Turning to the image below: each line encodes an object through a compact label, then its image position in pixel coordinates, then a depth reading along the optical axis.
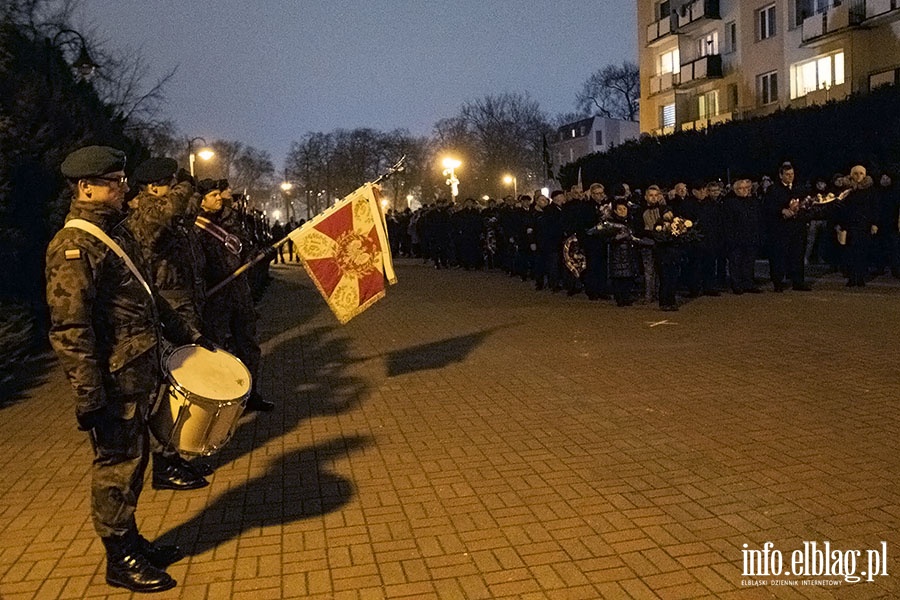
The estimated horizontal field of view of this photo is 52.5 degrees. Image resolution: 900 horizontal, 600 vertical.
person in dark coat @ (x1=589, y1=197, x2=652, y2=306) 14.56
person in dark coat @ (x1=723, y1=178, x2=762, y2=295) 15.43
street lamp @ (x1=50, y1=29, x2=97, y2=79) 16.94
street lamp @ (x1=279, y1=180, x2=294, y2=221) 76.38
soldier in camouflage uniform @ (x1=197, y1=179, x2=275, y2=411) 7.84
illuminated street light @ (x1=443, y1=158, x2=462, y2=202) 45.60
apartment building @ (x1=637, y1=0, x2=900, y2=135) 33.88
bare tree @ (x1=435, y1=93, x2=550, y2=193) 84.25
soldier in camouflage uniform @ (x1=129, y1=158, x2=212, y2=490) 5.96
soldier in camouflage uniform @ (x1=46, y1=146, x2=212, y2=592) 4.24
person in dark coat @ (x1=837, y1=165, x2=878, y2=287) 15.61
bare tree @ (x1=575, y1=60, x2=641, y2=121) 91.06
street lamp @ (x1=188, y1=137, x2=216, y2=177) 37.19
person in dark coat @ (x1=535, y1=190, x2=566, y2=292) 17.28
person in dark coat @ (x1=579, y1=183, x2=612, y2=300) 15.84
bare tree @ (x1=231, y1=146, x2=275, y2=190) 105.45
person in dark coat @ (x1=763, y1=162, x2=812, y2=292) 15.66
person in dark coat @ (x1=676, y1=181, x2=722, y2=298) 15.27
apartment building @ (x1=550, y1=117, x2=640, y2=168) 89.69
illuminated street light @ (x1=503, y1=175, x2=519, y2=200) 81.00
